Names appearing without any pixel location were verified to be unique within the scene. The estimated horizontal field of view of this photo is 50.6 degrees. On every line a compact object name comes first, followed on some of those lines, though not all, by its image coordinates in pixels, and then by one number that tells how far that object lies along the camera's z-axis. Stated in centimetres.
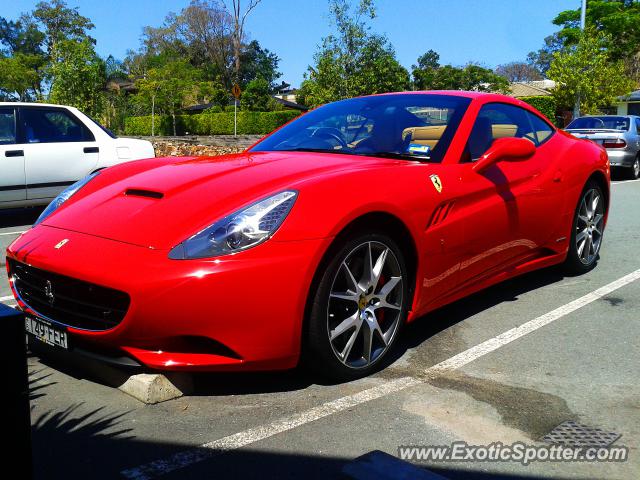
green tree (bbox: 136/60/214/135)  4275
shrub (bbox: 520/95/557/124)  3459
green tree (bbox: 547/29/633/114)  2980
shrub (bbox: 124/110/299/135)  4050
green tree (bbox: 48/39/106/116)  3194
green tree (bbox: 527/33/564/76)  9369
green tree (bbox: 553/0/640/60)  4978
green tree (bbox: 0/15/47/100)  5469
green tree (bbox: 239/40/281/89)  8999
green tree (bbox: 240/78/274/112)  4641
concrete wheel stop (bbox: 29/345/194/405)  293
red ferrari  274
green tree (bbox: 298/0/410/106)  2514
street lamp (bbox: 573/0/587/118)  2911
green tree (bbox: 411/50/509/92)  5619
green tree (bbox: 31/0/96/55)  7602
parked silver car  1452
